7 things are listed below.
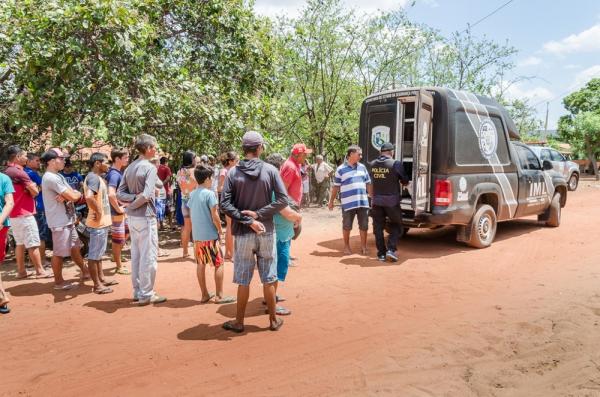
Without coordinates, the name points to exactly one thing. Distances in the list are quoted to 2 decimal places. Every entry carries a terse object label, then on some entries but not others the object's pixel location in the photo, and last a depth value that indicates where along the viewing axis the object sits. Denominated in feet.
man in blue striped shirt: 23.35
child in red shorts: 15.93
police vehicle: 22.40
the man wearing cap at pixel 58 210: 17.57
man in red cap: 18.42
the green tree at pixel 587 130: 86.50
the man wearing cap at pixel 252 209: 12.83
